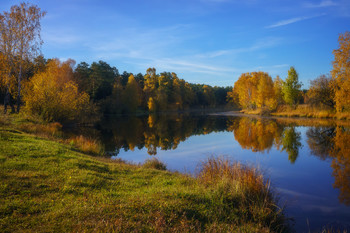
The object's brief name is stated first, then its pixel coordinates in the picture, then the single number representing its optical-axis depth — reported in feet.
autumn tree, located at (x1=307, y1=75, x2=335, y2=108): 119.34
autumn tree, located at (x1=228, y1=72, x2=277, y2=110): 163.53
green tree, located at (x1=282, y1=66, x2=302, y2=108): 143.33
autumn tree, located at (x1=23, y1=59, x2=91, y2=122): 71.31
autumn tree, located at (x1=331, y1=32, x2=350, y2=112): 90.79
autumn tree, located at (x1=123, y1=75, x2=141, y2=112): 191.01
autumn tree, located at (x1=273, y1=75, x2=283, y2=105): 165.13
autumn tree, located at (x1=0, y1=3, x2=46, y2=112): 78.23
